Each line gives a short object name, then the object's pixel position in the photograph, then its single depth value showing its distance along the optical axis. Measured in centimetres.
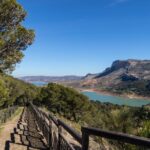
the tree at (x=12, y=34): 980
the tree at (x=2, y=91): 972
